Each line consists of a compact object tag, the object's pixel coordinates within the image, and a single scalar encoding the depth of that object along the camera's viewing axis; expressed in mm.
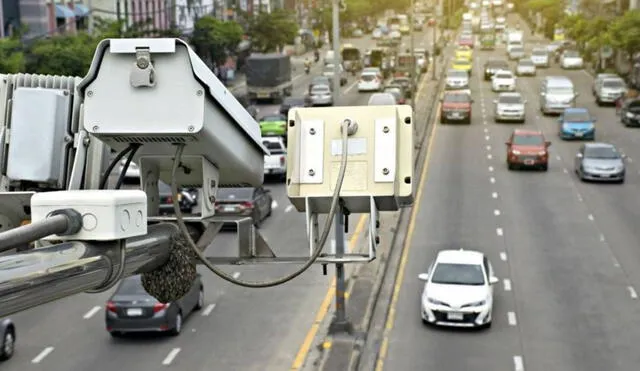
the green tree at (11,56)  44656
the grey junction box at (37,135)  6453
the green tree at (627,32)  81062
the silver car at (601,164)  44562
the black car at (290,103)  63753
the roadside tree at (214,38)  80375
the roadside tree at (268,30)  104250
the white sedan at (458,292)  24672
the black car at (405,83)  75125
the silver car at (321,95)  69750
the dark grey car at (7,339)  22375
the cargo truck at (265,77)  73250
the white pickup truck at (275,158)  44375
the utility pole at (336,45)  41250
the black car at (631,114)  62125
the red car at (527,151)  47000
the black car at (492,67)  89000
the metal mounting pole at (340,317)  21266
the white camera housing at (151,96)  5605
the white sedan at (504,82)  78125
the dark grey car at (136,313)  23516
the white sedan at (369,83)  81438
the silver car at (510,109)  62438
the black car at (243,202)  35406
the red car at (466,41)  123438
